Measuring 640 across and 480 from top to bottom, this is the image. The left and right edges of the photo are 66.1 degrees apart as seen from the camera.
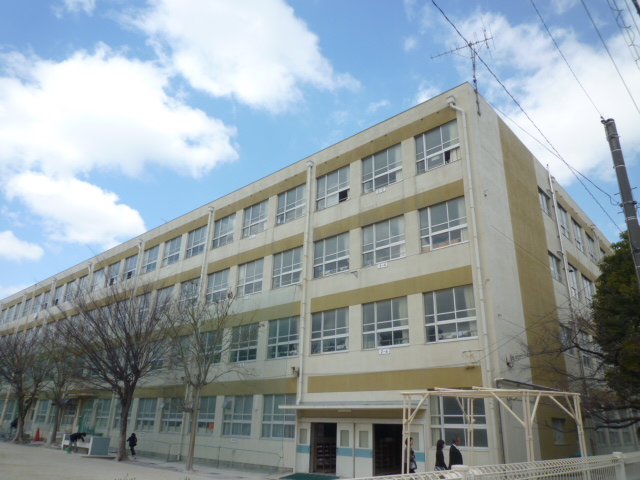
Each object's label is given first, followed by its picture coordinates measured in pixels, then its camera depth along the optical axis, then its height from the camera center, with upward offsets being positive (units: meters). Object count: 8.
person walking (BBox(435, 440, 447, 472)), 14.18 -0.80
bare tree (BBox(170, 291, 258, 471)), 23.84 +4.20
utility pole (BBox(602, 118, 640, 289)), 10.04 +4.92
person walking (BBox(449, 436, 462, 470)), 13.60 -0.69
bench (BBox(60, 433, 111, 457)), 26.03 -1.29
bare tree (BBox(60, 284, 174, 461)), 25.06 +4.11
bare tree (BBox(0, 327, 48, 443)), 36.53 +3.78
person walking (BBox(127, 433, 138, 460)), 27.26 -1.09
